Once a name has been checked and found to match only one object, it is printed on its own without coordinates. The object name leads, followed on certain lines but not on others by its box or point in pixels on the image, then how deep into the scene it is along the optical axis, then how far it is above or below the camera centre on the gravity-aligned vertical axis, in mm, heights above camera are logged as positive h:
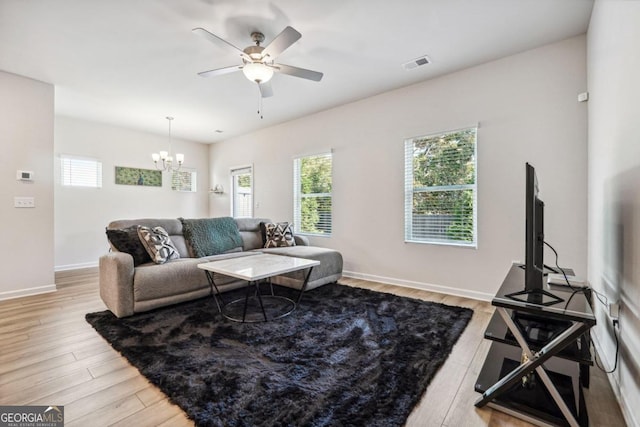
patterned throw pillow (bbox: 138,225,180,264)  3053 -354
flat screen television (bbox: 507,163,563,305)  1497 -270
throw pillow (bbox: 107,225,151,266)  2928 -330
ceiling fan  2129 +1313
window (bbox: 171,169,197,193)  6460 +757
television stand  1303 -765
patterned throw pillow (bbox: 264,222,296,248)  4273 -351
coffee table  2498 -532
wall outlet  1607 -569
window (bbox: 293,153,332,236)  4742 +322
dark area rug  1455 -1004
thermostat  3463 +453
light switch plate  3451 +127
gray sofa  2645 -677
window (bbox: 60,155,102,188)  4961 +743
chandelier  4855 +989
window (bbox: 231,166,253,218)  6273 +473
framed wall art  5616 +744
